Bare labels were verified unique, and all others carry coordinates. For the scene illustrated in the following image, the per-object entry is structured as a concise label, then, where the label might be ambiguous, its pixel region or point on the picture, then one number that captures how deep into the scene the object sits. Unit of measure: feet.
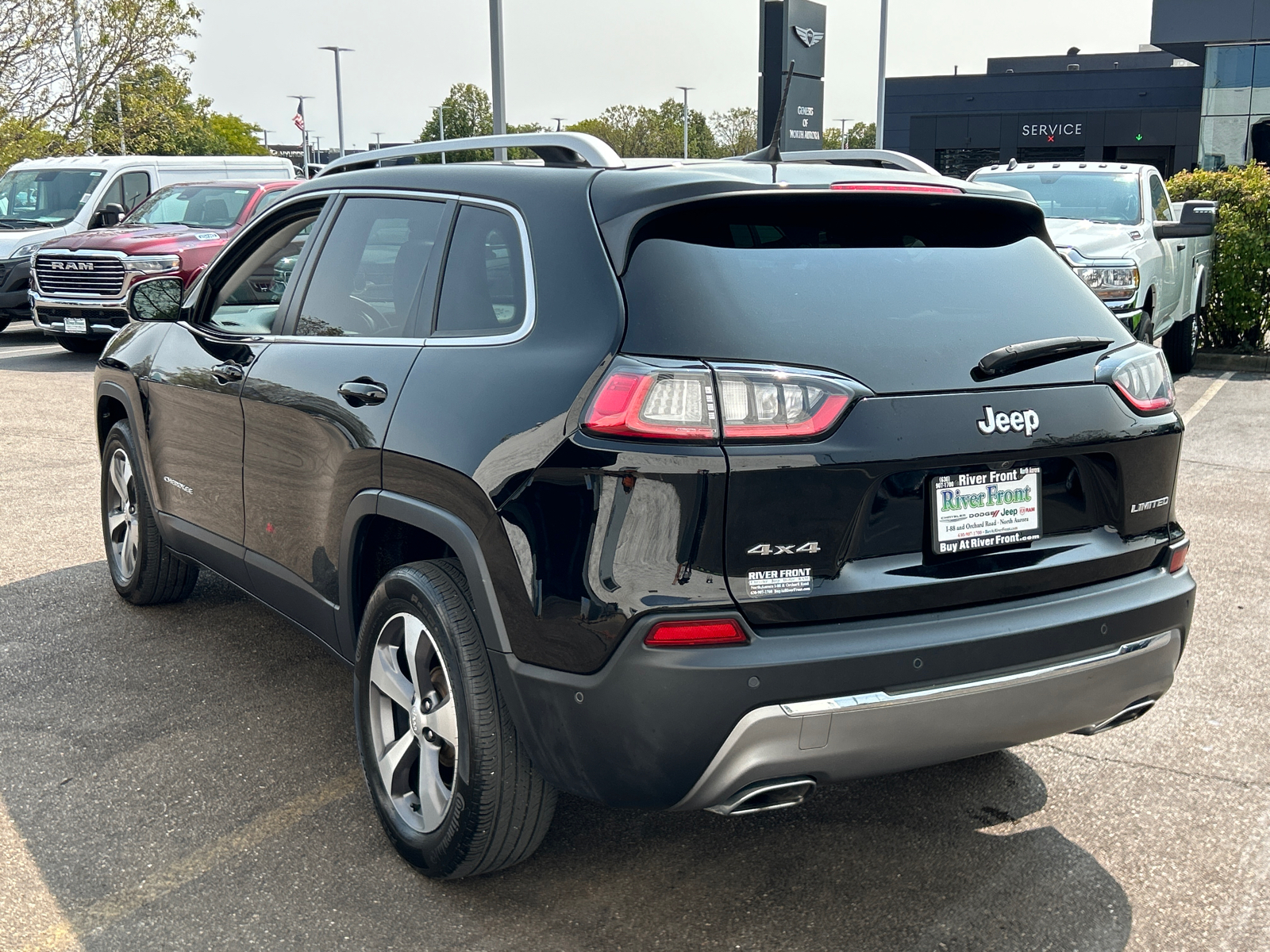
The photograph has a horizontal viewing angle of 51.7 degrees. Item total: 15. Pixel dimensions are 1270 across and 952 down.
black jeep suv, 8.91
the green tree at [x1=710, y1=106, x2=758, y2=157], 369.30
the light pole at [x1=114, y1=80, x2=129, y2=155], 99.71
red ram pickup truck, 47.16
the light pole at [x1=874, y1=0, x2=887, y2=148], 116.57
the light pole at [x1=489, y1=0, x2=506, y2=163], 73.82
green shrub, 45.55
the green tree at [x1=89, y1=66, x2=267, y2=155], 100.94
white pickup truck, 35.14
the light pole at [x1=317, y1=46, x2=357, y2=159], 230.27
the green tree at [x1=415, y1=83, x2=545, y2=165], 363.15
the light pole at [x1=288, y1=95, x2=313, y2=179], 207.82
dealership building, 179.01
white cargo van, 53.01
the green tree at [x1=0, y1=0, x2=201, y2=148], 92.48
